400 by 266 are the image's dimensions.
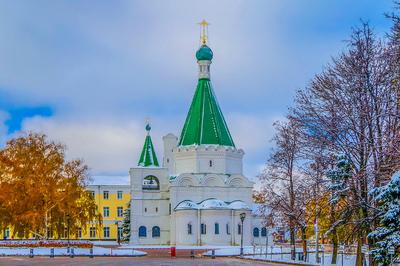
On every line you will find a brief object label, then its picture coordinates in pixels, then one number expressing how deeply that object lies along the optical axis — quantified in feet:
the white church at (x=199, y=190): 212.23
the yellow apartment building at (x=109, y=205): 271.90
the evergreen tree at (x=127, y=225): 241.12
